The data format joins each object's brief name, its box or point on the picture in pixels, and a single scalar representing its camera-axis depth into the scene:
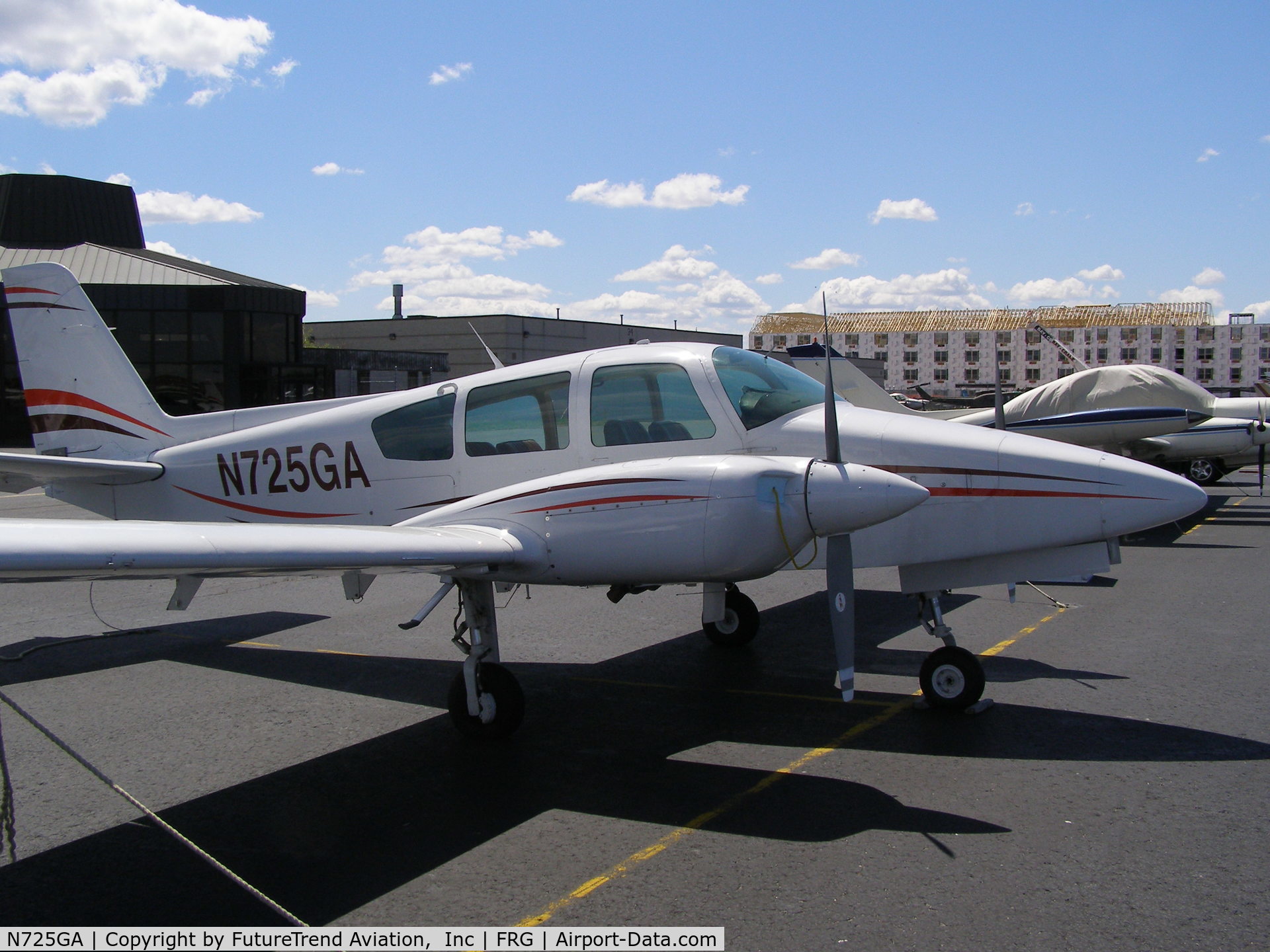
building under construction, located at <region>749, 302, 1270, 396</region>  97.00
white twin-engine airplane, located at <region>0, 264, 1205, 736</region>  5.29
